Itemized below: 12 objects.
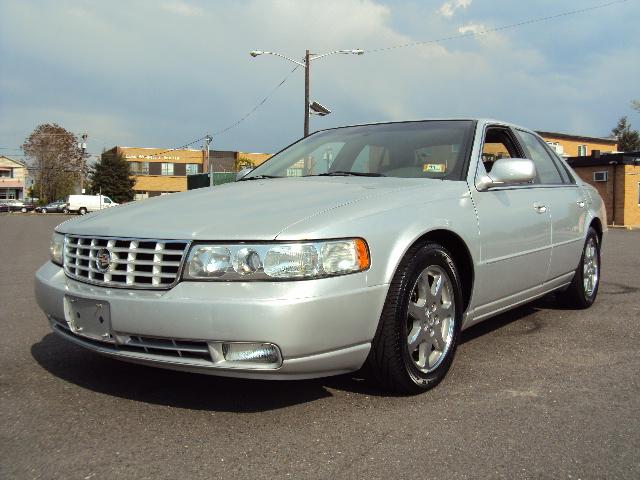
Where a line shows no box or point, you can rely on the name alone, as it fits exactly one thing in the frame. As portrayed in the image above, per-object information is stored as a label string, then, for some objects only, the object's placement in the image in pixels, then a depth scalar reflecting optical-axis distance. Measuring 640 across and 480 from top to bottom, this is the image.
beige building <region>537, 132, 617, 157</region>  48.92
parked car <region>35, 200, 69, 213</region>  56.00
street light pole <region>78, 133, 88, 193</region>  66.19
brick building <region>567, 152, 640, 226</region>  26.30
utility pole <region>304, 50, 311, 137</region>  24.56
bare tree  67.81
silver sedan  2.54
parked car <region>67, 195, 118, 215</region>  53.03
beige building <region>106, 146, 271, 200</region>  69.12
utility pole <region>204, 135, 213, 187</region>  57.12
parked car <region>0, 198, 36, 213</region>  64.31
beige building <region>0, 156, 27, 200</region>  91.50
